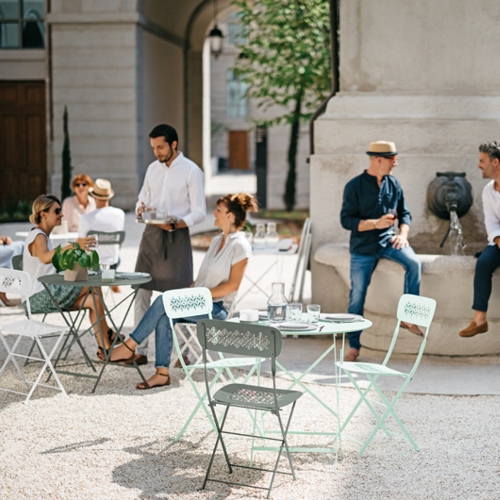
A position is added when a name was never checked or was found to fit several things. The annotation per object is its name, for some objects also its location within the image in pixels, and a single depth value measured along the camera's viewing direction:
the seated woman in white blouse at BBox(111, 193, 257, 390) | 6.66
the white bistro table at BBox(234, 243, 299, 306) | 9.18
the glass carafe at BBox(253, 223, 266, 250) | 9.27
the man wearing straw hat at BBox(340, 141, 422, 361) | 7.47
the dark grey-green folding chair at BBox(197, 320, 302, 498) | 4.65
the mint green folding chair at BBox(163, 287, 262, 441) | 5.60
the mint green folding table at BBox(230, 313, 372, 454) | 5.21
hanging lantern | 22.48
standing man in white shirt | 7.52
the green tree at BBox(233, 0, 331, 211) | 17.20
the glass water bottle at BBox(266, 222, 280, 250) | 9.30
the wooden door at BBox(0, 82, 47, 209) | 22.34
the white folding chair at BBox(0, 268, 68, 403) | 6.48
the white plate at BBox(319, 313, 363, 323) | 5.62
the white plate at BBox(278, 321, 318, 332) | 5.30
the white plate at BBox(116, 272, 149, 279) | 7.11
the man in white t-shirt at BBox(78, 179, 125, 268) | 9.52
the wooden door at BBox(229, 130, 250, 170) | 53.50
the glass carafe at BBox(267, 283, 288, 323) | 5.53
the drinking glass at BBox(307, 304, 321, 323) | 5.58
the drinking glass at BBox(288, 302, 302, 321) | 5.57
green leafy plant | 6.84
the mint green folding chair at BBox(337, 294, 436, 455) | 5.35
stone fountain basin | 7.60
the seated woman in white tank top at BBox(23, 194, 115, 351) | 7.40
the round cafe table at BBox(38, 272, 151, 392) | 6.78
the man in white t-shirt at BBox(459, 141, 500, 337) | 7.23
